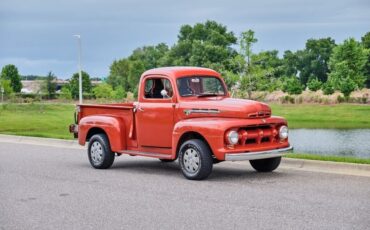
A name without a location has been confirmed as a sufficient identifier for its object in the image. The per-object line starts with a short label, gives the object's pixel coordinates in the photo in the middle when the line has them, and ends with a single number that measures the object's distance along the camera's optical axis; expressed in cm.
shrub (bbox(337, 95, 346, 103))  5956
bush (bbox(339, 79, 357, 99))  6084
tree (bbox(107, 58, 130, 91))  10294
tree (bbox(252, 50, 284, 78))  4073
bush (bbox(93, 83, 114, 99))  8662
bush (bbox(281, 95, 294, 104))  6103
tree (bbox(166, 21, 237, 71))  8062
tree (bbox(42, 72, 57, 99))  9631
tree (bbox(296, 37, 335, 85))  9854
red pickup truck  1089
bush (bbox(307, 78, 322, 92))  7794
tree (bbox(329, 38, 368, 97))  6612
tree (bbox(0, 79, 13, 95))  9119
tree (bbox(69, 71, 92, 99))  9732
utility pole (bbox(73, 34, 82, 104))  4161
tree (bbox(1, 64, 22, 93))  10488
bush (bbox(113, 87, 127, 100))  8681
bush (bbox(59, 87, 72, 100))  8844
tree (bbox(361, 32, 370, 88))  8051
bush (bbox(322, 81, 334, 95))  6619
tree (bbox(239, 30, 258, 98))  4025
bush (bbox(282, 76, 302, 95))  7512
